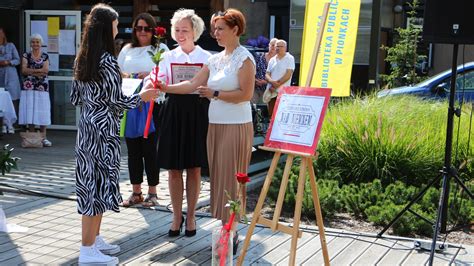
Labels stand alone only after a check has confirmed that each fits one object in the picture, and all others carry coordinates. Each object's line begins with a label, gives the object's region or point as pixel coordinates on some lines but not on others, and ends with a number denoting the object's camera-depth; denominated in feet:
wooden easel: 14.03
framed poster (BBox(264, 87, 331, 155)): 14.06
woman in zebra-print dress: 14.85
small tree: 53.98
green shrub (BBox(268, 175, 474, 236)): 19.76
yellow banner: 31.89
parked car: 37.83
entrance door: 40.27
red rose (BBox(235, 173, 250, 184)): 13.08
